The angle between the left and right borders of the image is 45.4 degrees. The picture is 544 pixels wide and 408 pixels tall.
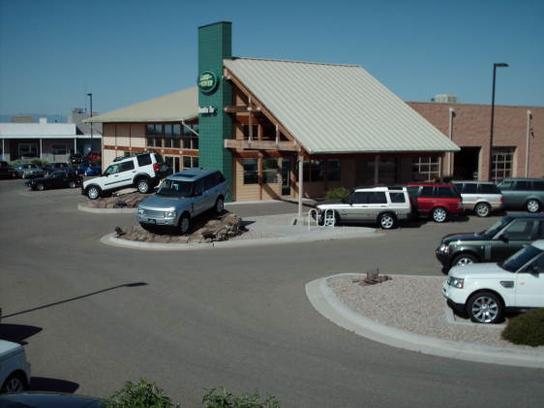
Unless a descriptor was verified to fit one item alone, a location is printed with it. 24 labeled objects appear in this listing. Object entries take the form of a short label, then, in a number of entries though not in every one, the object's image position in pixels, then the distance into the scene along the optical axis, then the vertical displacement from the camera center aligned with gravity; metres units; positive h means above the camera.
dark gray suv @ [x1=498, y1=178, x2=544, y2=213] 31.98 -1.97
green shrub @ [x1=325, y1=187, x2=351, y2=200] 29.30 -1.96
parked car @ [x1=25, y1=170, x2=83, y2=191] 46.44 -2.51
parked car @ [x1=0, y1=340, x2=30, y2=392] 8.56 -2.99
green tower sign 34.62 +3.03
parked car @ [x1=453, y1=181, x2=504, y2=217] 30.44 -2.08
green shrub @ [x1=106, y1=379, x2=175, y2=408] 5.67 -2.23
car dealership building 32.43 +1.29
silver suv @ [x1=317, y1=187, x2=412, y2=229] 26.64 -2.31
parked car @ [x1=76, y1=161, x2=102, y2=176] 58.97 -2.11
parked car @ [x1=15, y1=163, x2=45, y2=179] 57.52 -2.27
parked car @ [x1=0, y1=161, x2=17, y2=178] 58.89 -2.32
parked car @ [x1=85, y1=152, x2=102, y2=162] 66.88 -1.04
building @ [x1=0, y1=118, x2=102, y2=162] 76.44 +0.66
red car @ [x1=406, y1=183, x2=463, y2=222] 28.58 -2.12
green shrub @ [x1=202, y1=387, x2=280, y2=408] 5.64 -2.23
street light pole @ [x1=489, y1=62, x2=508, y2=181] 35.94 +2.61
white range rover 12.38 -2.59
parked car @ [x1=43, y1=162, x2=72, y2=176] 57.01 -1.93
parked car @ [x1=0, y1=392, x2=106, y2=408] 6.03 -2.42
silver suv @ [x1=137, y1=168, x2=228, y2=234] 23.92 -1.97
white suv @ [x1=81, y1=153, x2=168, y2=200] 34.25 -1.54
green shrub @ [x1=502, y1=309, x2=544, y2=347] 11.16 -3.04
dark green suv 16.56 -2.28
